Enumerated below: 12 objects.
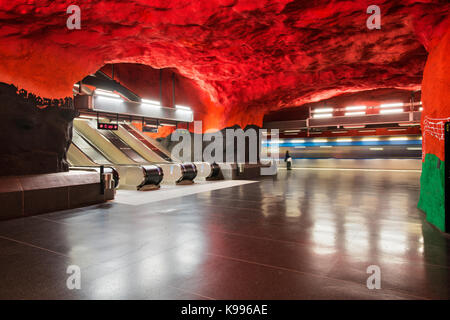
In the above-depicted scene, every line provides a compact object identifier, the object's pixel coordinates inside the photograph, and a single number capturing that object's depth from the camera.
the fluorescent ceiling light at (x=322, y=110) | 16.96
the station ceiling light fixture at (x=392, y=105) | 14.91
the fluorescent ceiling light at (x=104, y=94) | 9.39
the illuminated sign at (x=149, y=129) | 12.62
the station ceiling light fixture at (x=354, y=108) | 15.95
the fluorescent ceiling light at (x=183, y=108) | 12.61
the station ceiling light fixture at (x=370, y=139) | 17.86
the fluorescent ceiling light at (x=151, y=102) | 11.17
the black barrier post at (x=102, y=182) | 6.63
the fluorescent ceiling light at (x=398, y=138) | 17.11
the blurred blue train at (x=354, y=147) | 17.07
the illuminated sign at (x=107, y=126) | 10.31
